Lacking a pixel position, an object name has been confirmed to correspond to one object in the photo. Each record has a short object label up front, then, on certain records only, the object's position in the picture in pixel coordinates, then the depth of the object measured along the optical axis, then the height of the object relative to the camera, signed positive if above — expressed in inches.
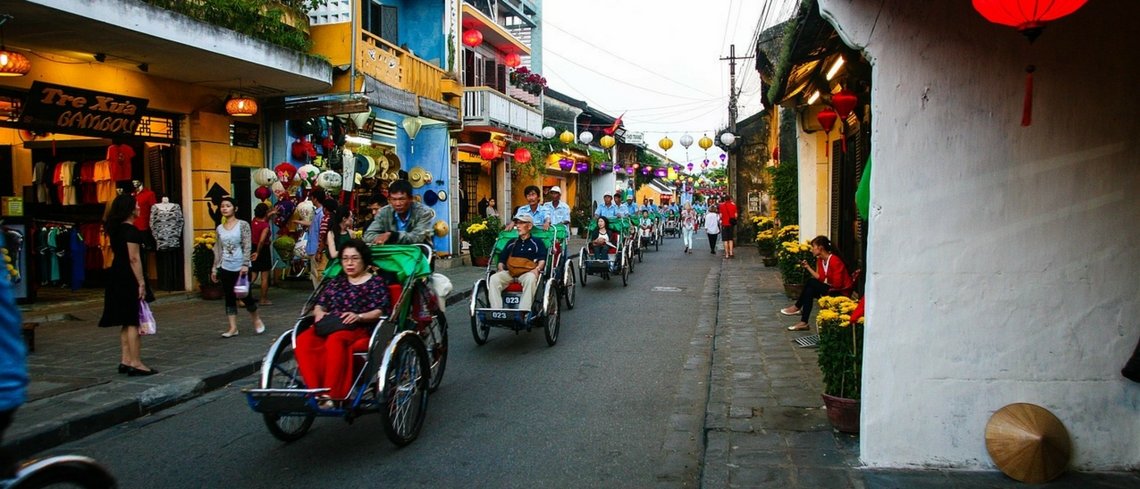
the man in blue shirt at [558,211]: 482.0 +4.9
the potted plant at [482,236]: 681.6 -14.7
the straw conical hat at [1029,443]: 157.2 -47.1
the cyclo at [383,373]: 177.3 -38.4
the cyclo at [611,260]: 562.3 -30.7
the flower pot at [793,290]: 437.1 -42.2
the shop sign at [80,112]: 365.7 +56.1
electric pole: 1016.9 +153.6
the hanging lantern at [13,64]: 323.6 +68.0
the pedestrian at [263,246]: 426.3 -13.7
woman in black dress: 255.6 -16.5
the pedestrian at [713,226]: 849.5 -9.3
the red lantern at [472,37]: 801.6 +190.1
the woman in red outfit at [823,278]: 332.5 -26.9
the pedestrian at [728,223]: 783.7 -5.6
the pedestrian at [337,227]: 338.2 -3.1
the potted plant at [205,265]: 455.2 -25.6
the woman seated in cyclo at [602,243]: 567.2 -18.2
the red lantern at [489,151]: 783.1 +69.6
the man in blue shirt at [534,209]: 437.4 +5.9
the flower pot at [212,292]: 457.4 -41.8
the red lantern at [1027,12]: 117.1 +31.5
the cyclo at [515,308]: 312.2 -36.9
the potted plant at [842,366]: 195.0 -38.5
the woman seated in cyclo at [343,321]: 186.1 -25.7
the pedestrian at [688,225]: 896.9 -8.4
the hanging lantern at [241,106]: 470.0 +70.3
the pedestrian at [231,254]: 330.3 -14.3
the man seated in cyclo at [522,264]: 319.6 -19.4
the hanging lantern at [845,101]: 309.4 +46.5
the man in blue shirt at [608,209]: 654.5 +8.1
